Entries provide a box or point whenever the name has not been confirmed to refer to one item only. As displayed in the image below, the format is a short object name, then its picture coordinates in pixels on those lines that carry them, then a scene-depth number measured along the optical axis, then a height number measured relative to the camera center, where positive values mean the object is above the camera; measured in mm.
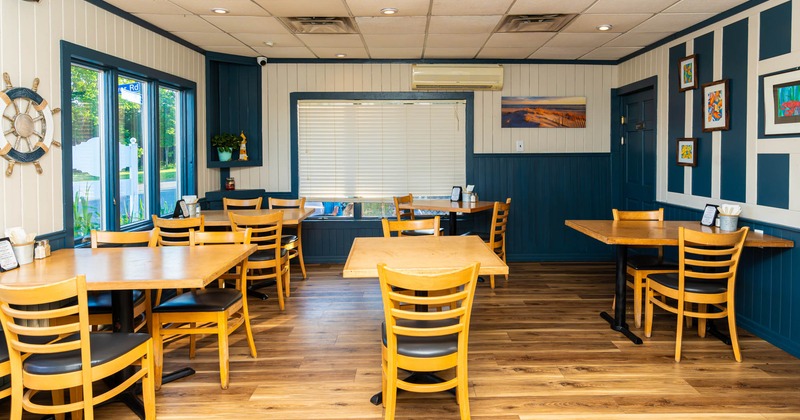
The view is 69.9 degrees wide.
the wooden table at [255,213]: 5321 -309
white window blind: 7465 +456
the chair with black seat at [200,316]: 3428 -782
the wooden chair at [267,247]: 5031 -556
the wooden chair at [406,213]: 6267 -338
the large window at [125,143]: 4496 +401
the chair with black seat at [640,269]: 4566 -687
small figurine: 7194 +458
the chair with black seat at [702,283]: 3793 -725
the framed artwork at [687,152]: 5492 +306
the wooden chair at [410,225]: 4429 -318
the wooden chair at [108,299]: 3404 -697
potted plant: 6930 +506
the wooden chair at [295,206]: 6188 -245
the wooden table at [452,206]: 6254 -245
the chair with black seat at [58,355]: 2428 -784
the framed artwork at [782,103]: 4062 +581
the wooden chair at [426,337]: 2672 -777
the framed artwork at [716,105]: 4895 +681
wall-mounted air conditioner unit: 7184 +1364
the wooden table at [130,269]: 2836 -452
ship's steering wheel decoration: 3510 +397
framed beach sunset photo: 7445 +946
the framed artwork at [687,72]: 5441 +1073
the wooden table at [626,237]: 4020 -388
